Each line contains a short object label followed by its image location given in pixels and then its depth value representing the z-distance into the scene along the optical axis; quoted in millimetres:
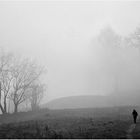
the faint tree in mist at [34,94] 58625
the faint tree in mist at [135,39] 51088
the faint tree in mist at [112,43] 67375
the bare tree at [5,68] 47062
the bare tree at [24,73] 49062
